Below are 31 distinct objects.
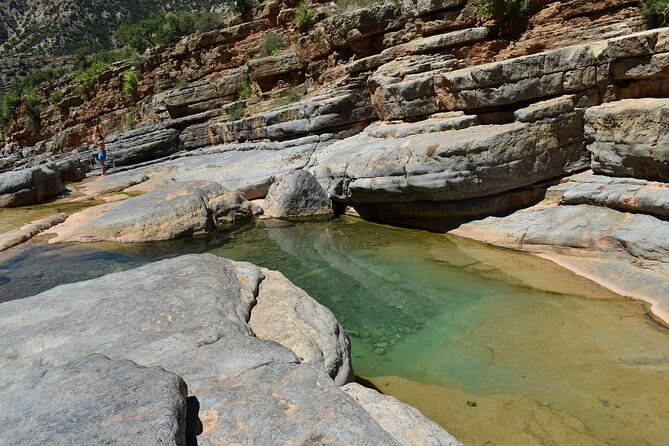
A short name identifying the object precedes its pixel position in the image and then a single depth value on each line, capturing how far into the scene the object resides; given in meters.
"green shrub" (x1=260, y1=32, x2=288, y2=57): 19.97
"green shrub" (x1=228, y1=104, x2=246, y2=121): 18.38
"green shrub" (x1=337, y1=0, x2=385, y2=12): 14.62
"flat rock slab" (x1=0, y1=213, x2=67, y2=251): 8.88
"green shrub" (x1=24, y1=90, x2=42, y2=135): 31.05
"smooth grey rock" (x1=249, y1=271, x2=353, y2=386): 3.54
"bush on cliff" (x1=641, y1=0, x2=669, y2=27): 8.76
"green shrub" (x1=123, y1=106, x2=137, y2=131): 25.80
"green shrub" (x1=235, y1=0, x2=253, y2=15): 21.61
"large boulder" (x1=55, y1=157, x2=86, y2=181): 17.44
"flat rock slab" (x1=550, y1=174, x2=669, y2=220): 6.18
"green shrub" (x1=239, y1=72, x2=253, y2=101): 19.84
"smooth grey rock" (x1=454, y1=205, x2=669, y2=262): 5.97
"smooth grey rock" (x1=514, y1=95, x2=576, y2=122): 7.68
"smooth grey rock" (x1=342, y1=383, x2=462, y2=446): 2.75
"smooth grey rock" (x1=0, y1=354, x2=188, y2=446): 1.96
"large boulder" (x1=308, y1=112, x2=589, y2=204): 7.77
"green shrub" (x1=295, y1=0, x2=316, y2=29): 17.81
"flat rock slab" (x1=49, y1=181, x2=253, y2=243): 9.20
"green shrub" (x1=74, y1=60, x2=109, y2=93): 27.19
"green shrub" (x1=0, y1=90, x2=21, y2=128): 32.28
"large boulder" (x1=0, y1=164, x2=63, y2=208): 12.82
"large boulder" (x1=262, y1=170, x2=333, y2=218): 10.49
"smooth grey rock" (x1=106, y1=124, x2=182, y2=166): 18.38
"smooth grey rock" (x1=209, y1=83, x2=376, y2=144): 12.70
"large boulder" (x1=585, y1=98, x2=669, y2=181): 6.37
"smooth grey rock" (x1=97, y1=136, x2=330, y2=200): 11.87
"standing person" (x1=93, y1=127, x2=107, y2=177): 17.64
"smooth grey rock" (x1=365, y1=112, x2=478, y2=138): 9.01
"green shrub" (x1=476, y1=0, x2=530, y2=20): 10.80
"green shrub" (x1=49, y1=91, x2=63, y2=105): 29.42
